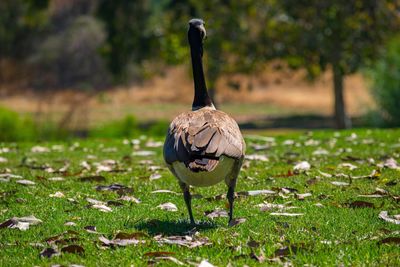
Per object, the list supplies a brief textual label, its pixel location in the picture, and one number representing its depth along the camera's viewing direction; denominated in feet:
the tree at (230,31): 206.00
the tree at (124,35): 227.20
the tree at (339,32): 192.95
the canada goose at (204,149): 46.65
